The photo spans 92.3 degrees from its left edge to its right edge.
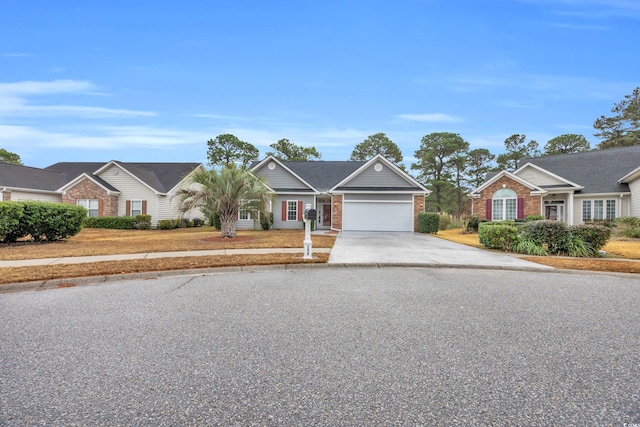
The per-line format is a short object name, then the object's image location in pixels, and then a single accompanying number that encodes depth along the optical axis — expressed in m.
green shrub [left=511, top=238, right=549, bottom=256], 10.71
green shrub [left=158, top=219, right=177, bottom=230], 24.00
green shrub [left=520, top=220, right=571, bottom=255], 10.70
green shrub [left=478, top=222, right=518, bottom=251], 11.57
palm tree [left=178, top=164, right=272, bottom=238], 15.27
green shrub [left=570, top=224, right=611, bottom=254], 10.46
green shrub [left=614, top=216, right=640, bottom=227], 17.87
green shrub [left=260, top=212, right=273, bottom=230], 21.44
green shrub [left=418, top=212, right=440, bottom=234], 20.78
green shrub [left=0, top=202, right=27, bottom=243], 11.56
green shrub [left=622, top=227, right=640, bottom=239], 16.10
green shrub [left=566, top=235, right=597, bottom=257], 10.43
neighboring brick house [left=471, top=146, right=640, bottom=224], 21.20
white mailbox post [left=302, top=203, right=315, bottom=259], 9.04
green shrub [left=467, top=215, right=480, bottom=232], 22.20
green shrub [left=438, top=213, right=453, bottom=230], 25.82
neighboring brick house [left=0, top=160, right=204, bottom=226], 24.06
